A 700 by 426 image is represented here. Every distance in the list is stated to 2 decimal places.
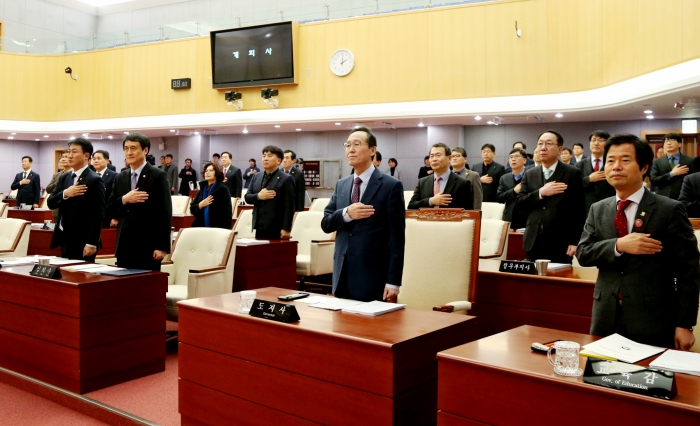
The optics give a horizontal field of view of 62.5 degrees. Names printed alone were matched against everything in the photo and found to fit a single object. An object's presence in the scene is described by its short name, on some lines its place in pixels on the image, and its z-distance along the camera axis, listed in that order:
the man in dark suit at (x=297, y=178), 7.42
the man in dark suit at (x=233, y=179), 9.58
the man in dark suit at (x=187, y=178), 13.51
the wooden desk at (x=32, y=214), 8.42
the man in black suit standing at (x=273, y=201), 5.73
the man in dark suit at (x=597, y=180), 4.79
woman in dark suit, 5.66
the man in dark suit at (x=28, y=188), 10.61
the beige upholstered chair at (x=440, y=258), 3.25
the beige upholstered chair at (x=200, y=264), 4.12
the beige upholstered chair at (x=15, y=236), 5.49
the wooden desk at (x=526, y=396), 1.50
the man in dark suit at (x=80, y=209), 4.57
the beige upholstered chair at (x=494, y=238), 4.49
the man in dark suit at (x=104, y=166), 6.20
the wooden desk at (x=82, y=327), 3.43
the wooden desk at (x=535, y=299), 3.21
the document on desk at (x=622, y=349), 1.86
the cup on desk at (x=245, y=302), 2.57
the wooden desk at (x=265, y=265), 4.93
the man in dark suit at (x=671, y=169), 6.55
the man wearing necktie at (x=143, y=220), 4.12
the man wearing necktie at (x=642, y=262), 2.15
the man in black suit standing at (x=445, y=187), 4.63
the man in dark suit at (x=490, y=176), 7.61
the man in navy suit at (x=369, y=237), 3.04
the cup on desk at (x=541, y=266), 3.39
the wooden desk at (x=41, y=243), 6.65
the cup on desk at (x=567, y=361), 1.68
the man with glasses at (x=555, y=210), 3.90
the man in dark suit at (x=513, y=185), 5.98
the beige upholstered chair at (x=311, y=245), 5.69
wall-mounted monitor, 11.66
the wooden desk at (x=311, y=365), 2.07
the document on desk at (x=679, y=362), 1.71
